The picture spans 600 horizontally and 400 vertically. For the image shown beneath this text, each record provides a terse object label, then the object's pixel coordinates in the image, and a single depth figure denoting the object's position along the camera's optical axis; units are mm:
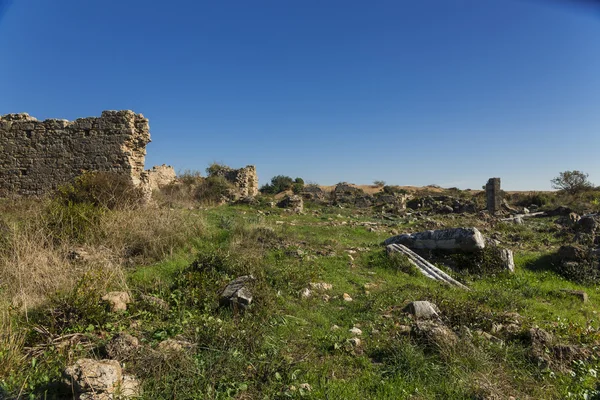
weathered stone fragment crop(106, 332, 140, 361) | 2848
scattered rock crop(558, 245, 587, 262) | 7416
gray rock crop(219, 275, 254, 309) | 4281
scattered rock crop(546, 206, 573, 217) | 17172
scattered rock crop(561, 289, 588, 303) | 5727
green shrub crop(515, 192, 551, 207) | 24562
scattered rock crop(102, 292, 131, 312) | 3846
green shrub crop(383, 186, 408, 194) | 32700
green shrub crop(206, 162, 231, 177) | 22608
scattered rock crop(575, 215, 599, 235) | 10219
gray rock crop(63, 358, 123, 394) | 2332
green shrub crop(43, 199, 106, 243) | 6520
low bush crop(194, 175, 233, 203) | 17641
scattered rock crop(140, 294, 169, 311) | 4059
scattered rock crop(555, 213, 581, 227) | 13409
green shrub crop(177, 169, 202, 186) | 19869
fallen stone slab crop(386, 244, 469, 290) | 6680
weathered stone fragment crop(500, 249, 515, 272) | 7328
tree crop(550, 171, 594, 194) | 27414
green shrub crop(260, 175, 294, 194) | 35141
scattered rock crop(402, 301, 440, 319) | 4395
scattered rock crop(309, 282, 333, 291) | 5538
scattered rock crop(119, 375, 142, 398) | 2408
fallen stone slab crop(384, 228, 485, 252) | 7519
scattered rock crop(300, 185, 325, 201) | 26264
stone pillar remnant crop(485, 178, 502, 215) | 20703
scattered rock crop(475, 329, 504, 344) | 3831
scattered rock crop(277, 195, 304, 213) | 16292
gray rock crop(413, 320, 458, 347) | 3543
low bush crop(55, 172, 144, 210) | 8289
